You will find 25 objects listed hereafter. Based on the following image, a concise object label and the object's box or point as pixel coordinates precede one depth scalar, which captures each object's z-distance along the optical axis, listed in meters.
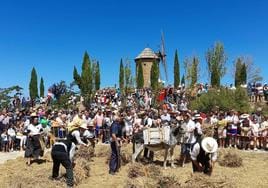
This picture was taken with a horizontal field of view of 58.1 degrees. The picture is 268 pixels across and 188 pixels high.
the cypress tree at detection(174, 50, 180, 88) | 32.90
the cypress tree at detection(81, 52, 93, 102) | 27.50
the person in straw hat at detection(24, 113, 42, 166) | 8.18
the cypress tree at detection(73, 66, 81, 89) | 28.59
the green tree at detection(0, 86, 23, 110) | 18.70
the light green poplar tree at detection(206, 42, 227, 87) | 25.66
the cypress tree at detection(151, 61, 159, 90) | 28.18
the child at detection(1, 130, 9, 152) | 11.10
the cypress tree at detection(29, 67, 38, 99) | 34.17
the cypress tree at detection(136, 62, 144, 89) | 31.49
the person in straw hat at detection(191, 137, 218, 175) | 4.85
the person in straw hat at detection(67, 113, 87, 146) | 5.63
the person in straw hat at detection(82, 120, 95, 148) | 9.04
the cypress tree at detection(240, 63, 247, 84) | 25.79
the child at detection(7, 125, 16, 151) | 11.13
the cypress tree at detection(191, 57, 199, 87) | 25.96
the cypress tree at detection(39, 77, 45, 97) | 36.20
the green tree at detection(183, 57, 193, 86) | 26.72
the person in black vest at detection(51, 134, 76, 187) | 5.54
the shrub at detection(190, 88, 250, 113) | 14.59
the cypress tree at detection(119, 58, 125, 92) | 33.14
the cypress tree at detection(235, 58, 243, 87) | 25.41
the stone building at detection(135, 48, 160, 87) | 33.58
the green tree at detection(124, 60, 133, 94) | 32.38
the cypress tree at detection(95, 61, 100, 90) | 31.09
